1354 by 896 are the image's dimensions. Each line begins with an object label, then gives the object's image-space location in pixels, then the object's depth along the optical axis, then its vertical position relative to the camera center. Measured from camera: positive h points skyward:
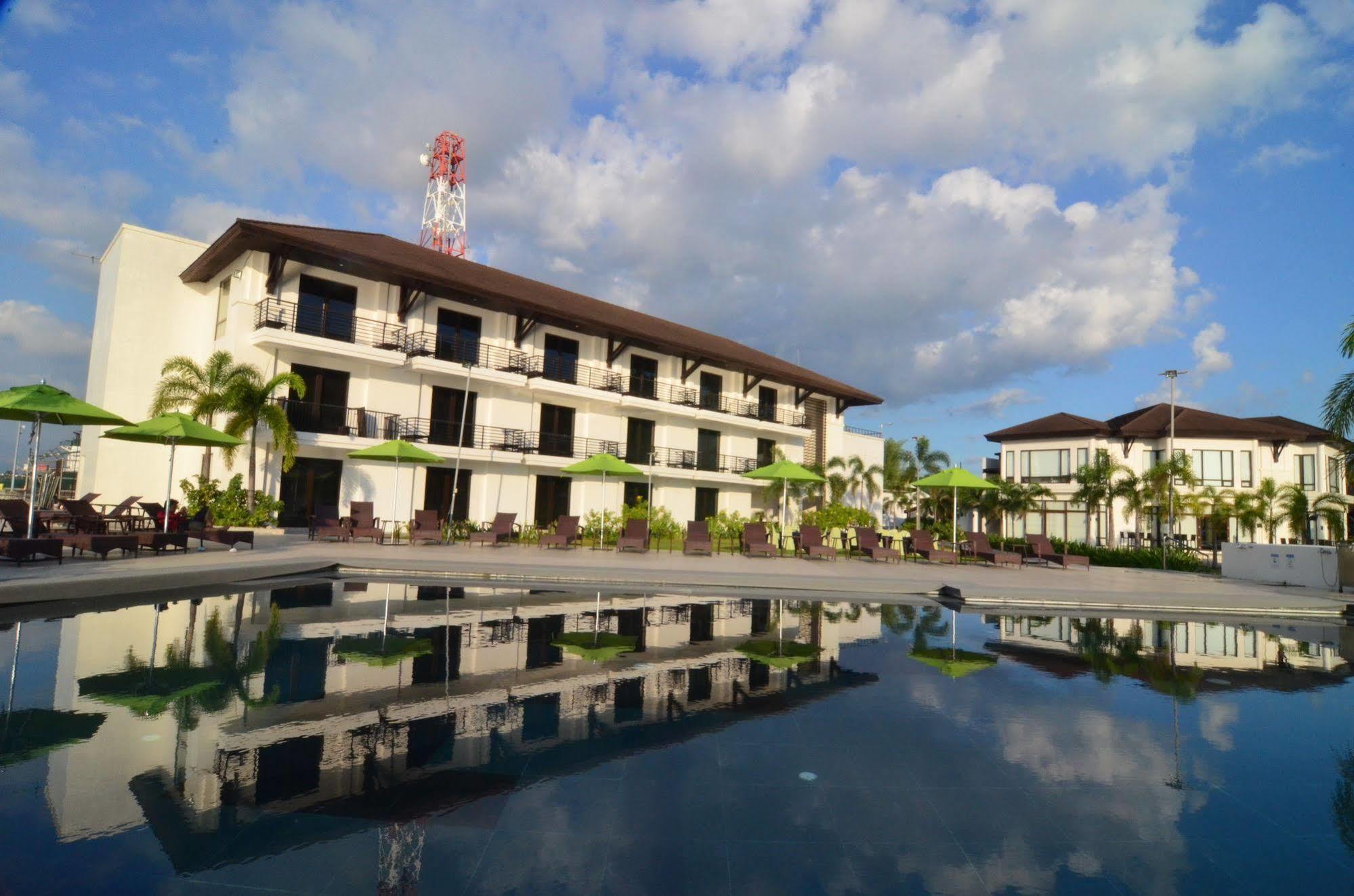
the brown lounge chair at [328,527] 17.12 -0.87
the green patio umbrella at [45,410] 11.06 +1.15
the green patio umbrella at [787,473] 19.81 +1.02
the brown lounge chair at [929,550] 18.98 -0.97
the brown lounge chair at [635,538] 19.00 -0.95
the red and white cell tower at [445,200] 31.28 +13.25
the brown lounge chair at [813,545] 19.48 -0.98
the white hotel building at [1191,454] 35.81 +3.64
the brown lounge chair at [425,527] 18.81 -0.87
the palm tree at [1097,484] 31.78 +1.67
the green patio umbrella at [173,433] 13.47 +1.01
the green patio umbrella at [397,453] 17.89 +1.04
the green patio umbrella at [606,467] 19.75 +0.97
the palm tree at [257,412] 17.86 +1.96
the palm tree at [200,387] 18.42 +2.62
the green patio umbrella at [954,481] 19.22 +0.94
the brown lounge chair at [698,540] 19.00 -0.95
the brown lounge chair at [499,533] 18.75 -0.96
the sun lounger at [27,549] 10.79 -1.07
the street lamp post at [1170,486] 27.78 +1.49
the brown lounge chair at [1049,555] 19.58 -1.03
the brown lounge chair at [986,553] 18.56 -0.98
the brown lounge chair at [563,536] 19.20 -0.97
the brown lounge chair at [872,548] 18.84 -0.97
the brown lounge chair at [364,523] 17.17 -0.78
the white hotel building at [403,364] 20.22 +4.19
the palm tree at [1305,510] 29.86 +0.82
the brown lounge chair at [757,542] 19.45 -0.95
